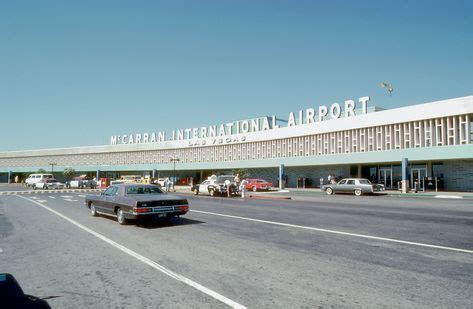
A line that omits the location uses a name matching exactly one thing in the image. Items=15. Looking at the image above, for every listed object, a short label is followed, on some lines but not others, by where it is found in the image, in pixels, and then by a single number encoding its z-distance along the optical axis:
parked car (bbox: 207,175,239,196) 29.61
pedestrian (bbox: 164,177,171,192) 42.03
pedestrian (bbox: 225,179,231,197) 29.27
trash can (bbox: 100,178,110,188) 52.53
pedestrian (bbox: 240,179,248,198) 28.28
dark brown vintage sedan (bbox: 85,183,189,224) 11.33
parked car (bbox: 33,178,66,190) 45.59
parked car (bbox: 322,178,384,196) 30.39
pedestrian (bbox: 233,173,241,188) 30.79
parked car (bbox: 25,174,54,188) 48.54
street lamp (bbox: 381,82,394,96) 49.25
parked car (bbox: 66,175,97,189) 49.28
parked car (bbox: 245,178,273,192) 40.12
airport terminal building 33.53
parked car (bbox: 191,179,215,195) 32.28
